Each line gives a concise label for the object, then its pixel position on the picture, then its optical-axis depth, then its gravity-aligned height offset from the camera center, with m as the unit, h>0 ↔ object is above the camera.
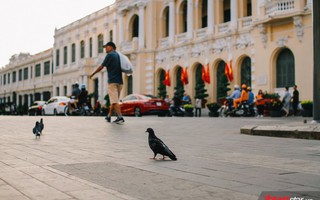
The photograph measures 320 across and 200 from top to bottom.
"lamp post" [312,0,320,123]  9.93 +1.19
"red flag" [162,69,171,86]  36.38 +3.00
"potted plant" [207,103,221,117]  25.58 +0.43
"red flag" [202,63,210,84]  32.33 +3.04
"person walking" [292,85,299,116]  21.92 +0.79
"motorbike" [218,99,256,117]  22.66 +0.33
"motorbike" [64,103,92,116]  25.16 +0.32
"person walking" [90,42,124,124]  12.59 +1.18
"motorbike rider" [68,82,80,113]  23.81 +1.06
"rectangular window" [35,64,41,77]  67.25 +7.10
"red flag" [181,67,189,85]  34.49 +3.16
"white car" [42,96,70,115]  31.73 +0.76
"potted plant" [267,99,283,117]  21.11 +0.45
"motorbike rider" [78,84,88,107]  23.30 +1.04
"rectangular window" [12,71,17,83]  78.17 +7.10
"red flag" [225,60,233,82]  30.28 +3.07
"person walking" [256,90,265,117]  22.20 +0.58
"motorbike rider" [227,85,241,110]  23.27 +1.08
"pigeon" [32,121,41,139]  8.22 -0.27
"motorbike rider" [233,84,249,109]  22.42 +1.04
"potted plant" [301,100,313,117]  19.86 +0.39
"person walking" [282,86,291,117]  22.30 +0.79
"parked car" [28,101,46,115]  35.57 +0.61
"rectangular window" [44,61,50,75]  64.15 +7.13
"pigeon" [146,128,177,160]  5.34 -0.38
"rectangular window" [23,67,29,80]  72.16 +7.19
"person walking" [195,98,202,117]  28.25 +0.75
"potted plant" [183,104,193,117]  27.44 +0.40
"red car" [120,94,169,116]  25.05 +0.63
